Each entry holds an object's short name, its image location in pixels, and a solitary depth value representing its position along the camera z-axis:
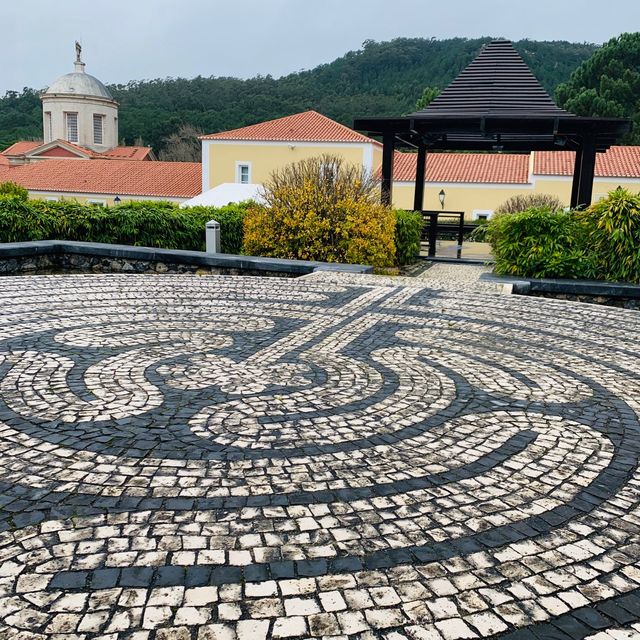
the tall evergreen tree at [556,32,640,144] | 34.47
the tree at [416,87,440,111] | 38.53
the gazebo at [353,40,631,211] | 12.77
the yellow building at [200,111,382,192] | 33.06
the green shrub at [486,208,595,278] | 9.07
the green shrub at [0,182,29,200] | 19.98
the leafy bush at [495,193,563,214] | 23.13
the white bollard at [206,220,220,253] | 10.90
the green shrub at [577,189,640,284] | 8.91
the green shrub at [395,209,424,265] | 12.23
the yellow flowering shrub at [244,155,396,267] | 10.64
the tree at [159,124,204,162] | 53.16
